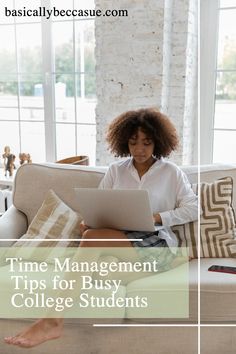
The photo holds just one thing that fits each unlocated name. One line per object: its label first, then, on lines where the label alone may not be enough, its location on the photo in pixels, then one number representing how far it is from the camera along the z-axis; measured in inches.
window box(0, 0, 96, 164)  127.4
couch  69.1
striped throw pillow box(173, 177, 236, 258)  81.0
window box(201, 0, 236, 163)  115.3
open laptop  70.6
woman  76.8
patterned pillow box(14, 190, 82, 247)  82.7
